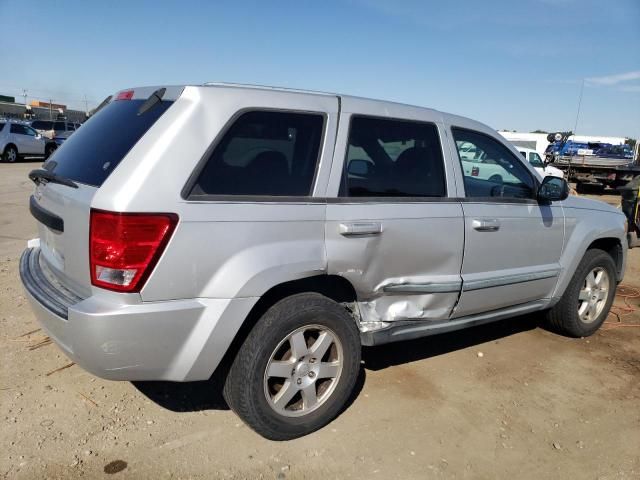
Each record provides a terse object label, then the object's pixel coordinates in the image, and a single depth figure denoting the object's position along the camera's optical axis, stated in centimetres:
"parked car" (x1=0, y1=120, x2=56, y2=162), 2052
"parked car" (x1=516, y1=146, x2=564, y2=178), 1655
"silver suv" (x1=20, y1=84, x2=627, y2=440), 240
